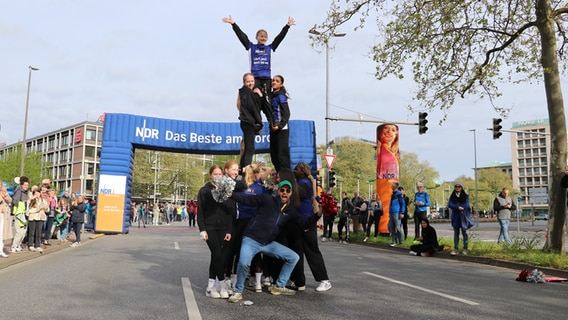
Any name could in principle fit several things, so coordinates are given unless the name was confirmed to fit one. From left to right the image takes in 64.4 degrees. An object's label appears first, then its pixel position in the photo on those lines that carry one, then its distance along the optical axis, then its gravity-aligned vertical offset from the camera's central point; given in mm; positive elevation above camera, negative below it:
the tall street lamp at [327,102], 25875 +6199
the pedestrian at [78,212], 15242 -293
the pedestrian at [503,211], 14300 -13
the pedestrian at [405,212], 15555 -105
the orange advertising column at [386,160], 19406 +2138
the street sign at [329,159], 23016 +2490
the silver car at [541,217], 78962 -1069
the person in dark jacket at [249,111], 7074 +1489
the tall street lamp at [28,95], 36750 +8669
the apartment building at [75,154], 88062 +10005
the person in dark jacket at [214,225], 6242 -268
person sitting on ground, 13181 -1017
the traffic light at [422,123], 22438 +4304
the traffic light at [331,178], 23359 +1515
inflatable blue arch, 22781 +3219
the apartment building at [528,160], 126812 +14839
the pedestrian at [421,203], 14742 +203
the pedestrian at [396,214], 15297 -182
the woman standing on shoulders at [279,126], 7367 +1321
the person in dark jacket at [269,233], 6105 -365
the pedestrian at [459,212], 12492 -60
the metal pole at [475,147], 59125 +8295
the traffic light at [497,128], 23172 +4202
